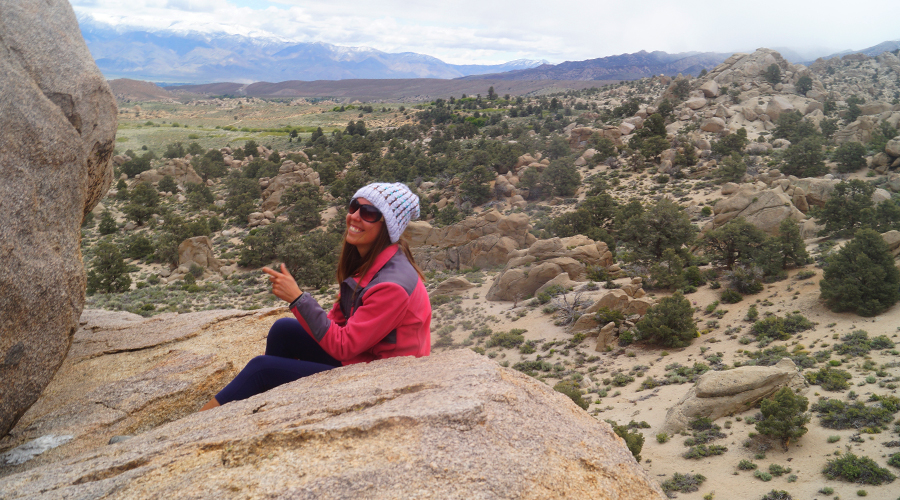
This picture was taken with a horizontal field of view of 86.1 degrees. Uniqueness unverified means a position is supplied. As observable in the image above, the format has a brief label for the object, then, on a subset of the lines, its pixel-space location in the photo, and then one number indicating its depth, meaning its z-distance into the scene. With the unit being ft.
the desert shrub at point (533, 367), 53.57
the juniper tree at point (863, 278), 52.54
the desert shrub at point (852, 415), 34.24
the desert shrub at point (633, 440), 34.12
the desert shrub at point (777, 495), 28.78
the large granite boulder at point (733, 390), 38.22
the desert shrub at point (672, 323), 54.44
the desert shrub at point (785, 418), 33.30
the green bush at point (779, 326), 52.95
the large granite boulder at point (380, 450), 7.47
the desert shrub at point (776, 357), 45.60
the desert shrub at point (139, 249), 105.63
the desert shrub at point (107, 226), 125.39
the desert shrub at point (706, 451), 34.71
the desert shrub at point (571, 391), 39.86
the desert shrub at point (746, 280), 63.52
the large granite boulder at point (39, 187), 12.67
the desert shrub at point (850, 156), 108.99
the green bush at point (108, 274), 83.71
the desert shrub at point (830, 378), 39.63
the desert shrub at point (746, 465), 32.48
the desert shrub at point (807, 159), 113.70
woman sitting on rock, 11.21
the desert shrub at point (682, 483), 31.42
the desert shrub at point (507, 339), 61.36
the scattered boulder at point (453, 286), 80.43
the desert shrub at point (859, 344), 45.68
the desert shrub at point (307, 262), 91.71
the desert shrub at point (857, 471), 28.50
